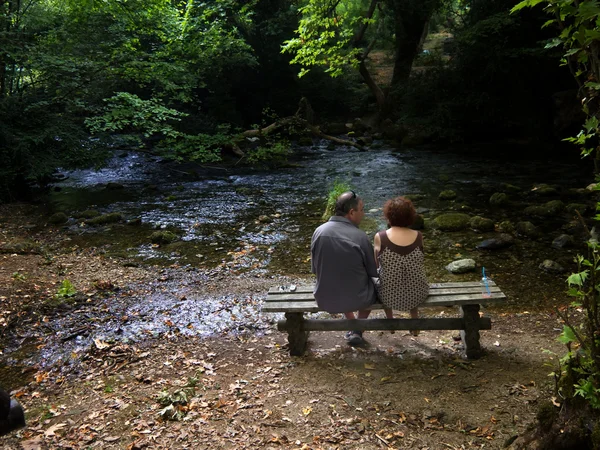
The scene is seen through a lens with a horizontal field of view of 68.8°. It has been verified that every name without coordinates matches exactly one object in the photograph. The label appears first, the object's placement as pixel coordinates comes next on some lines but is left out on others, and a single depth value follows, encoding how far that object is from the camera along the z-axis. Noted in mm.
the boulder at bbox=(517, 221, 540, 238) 8543
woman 4121
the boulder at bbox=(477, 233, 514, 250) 8078
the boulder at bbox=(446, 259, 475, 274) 7184
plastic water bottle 3984
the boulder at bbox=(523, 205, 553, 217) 9594
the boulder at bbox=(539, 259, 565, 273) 6988
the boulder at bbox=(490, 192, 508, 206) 10633
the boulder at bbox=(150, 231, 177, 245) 9320
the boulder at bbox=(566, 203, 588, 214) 9398
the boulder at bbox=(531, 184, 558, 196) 11062
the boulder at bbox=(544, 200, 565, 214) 9609
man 4098
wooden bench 4051
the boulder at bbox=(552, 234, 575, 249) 7906
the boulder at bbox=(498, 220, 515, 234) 8875
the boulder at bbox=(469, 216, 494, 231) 8984
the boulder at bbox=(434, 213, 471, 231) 9141
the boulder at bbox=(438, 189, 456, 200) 11420
